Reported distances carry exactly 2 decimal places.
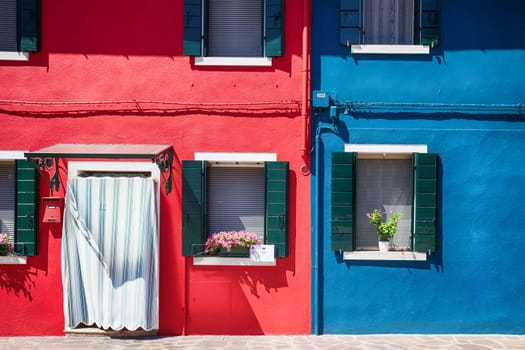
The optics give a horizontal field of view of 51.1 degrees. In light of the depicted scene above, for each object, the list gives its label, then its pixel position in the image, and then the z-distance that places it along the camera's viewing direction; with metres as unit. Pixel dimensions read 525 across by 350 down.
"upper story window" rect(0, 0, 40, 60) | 8.02
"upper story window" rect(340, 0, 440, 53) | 8.00
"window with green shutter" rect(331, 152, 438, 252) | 7.91
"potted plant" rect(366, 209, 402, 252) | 7.92
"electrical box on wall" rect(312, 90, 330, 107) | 8.04
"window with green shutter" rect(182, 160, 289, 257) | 7.97
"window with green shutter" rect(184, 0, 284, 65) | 8.28
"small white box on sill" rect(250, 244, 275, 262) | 7.88
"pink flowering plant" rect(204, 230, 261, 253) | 7.95
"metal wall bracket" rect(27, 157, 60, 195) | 7.61
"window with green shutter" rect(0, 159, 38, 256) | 7.99
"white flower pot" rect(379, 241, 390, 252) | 7.98
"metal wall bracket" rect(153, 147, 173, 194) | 7.56
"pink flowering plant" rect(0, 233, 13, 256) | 7.96
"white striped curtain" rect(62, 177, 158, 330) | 7.74
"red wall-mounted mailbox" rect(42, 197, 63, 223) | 7.94
